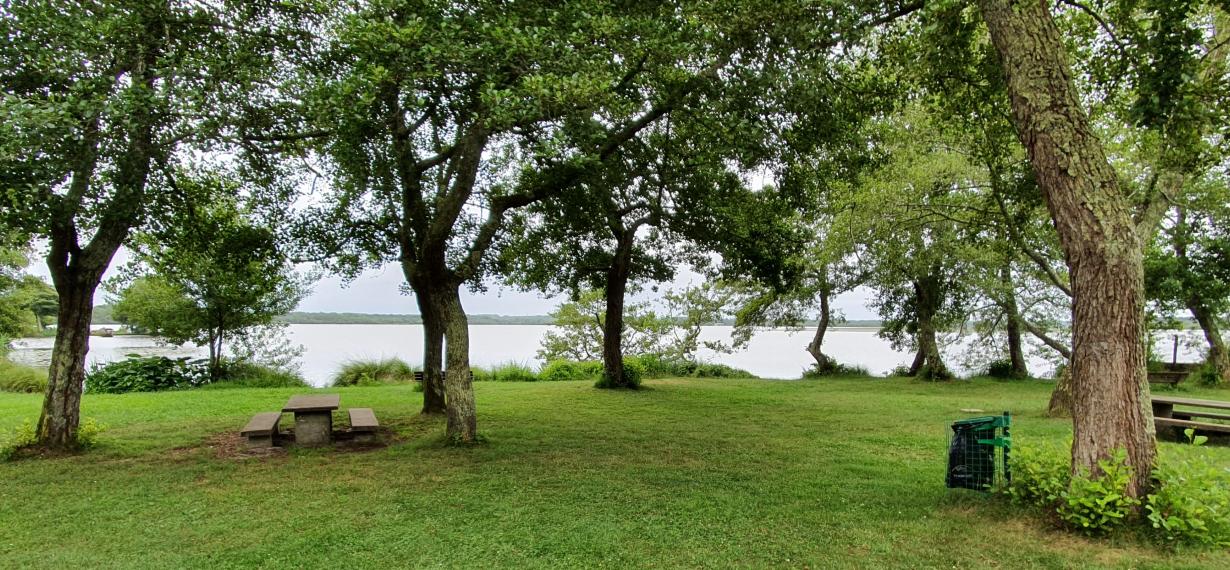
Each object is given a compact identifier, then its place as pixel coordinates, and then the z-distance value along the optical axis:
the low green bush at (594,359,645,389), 13.87
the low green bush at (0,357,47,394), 13.66
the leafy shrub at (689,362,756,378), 18.96
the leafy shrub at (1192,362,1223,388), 14.93
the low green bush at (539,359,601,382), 17.42
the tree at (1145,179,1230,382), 14.24
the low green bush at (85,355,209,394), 14.14
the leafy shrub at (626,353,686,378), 18.24
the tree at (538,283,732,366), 21.69
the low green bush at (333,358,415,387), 16.41
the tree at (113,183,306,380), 7.71
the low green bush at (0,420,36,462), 6.25
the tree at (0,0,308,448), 4.84
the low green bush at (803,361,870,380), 19.23
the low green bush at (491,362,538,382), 16.95
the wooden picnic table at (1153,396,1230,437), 7.17
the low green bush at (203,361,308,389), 15.31
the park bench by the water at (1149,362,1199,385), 14.30
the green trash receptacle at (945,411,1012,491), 4.78
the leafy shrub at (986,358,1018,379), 17.66
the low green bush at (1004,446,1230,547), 3.76
